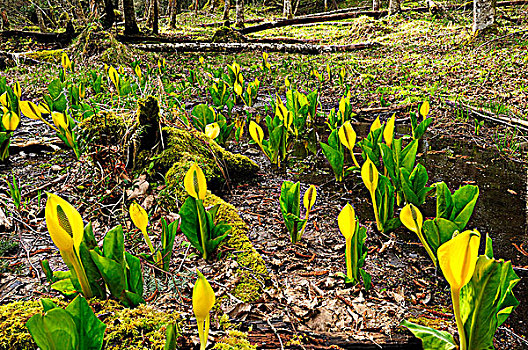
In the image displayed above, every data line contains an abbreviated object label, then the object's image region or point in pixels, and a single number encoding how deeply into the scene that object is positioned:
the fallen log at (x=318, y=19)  15.22
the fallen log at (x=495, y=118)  3.74
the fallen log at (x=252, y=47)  10.76
